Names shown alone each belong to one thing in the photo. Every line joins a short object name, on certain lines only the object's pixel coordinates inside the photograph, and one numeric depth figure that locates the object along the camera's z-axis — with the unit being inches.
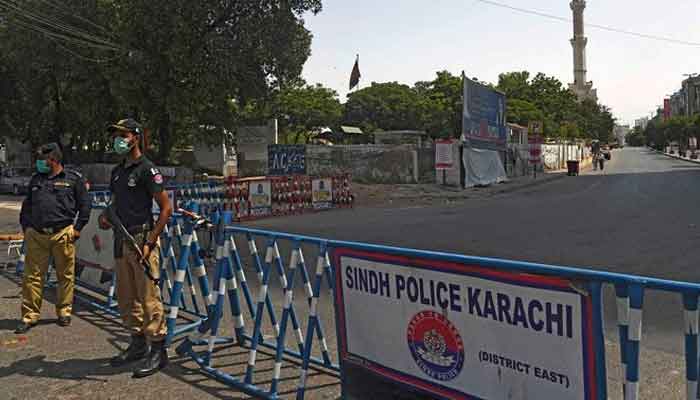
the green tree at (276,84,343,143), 2516.0
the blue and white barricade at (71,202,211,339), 217.2
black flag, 1989.4
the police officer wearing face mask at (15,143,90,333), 252.2
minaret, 6407.5
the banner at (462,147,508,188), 1188.5
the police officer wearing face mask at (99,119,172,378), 196.5
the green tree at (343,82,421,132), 2827.3
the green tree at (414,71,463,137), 2496.3
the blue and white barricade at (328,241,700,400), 107.0
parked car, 1278.3
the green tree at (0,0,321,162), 953.5
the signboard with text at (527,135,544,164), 1528.1
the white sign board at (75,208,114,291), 289.0
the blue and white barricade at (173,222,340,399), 172.6
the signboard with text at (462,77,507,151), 1181.7
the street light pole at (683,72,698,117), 6030.5
